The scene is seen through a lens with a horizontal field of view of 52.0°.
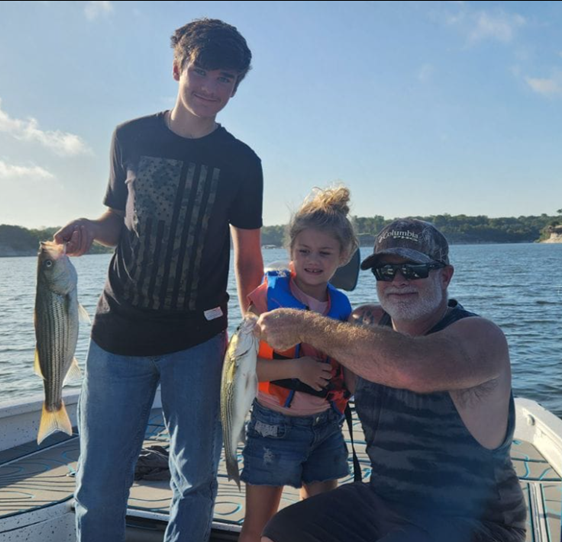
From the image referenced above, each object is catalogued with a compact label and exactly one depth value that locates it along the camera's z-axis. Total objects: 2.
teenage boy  2.96
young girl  3.16
